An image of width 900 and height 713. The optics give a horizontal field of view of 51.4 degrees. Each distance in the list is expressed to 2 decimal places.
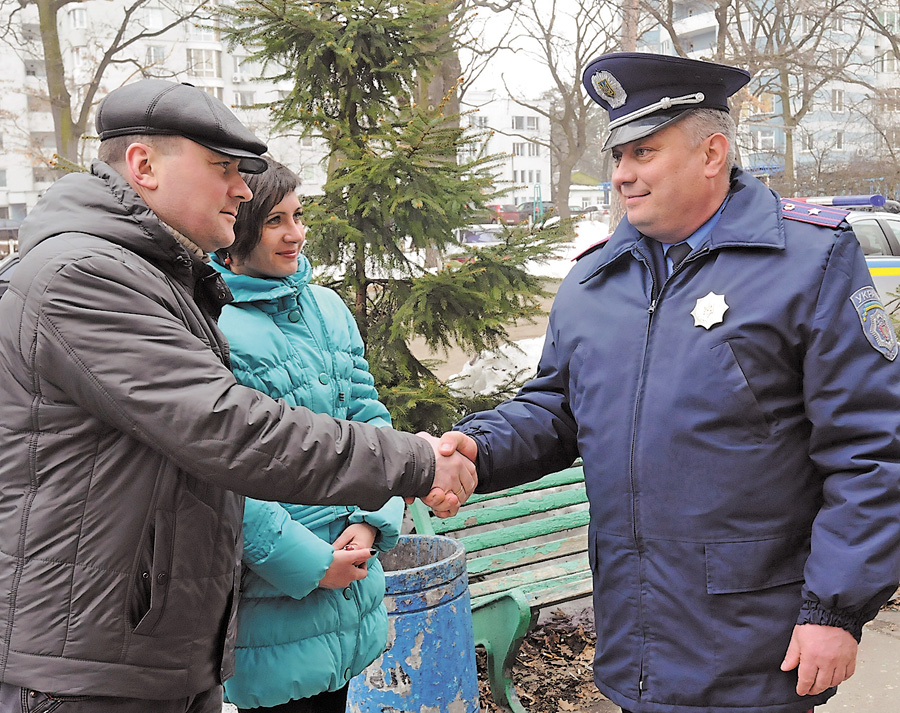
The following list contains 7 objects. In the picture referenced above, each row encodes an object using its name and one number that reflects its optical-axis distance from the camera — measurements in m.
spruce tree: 4.84
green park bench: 4.04
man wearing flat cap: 1.88
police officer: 2.16
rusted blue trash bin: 3.39
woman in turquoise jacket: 2.53
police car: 14.27
